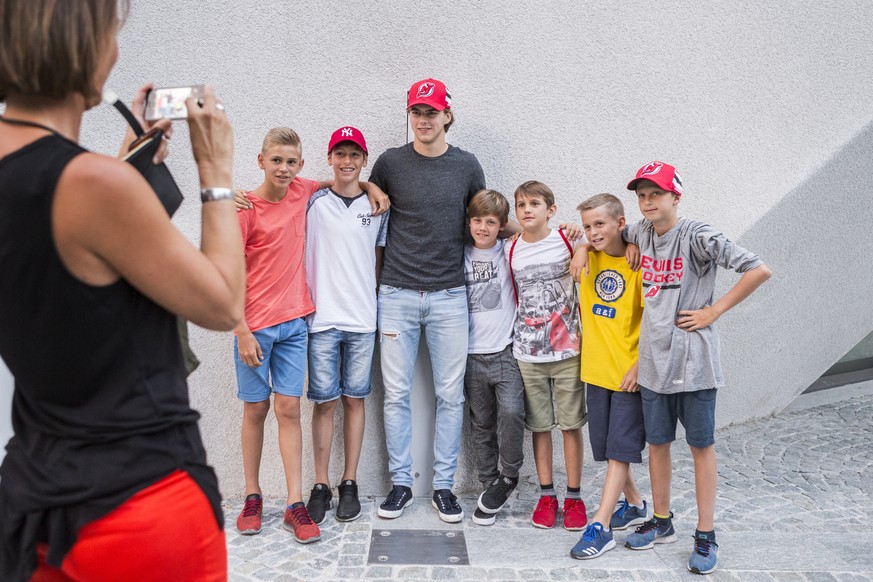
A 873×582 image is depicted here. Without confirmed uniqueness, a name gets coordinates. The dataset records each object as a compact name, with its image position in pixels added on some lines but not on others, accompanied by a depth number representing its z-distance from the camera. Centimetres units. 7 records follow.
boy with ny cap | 406
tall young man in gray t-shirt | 410
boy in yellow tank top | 374
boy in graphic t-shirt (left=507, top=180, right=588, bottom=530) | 402
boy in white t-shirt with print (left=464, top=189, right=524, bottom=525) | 413
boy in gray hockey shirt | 344
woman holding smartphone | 115
